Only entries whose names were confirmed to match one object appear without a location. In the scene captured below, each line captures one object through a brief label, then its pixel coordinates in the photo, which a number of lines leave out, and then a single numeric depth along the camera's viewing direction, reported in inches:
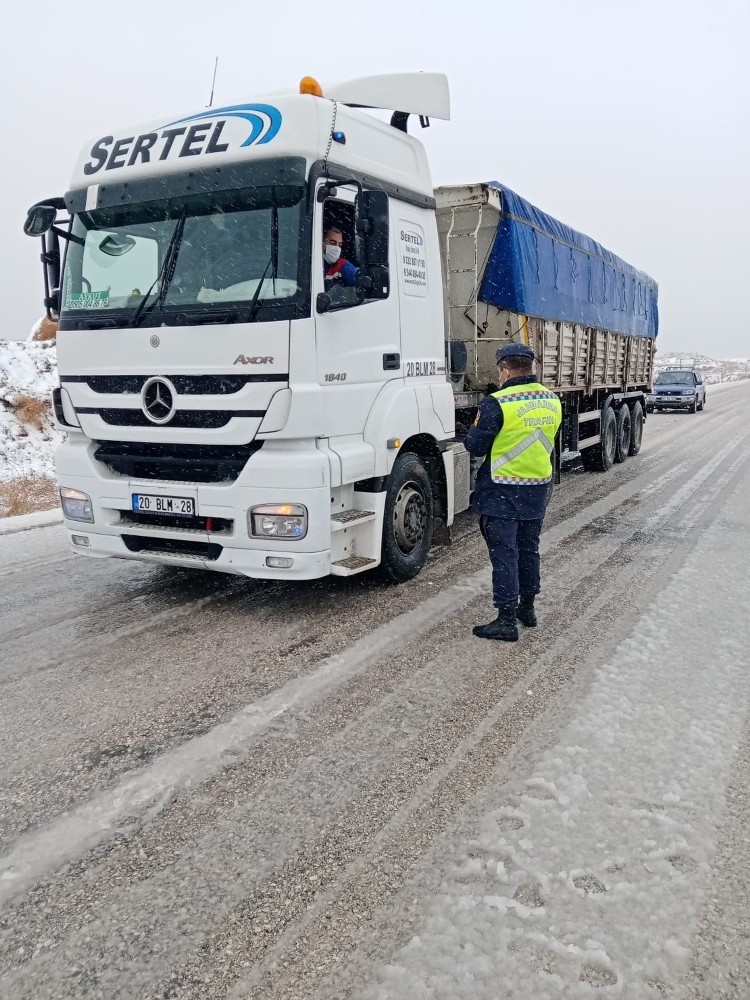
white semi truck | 167.2
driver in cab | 173.6
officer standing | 167.2
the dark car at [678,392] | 974.4
